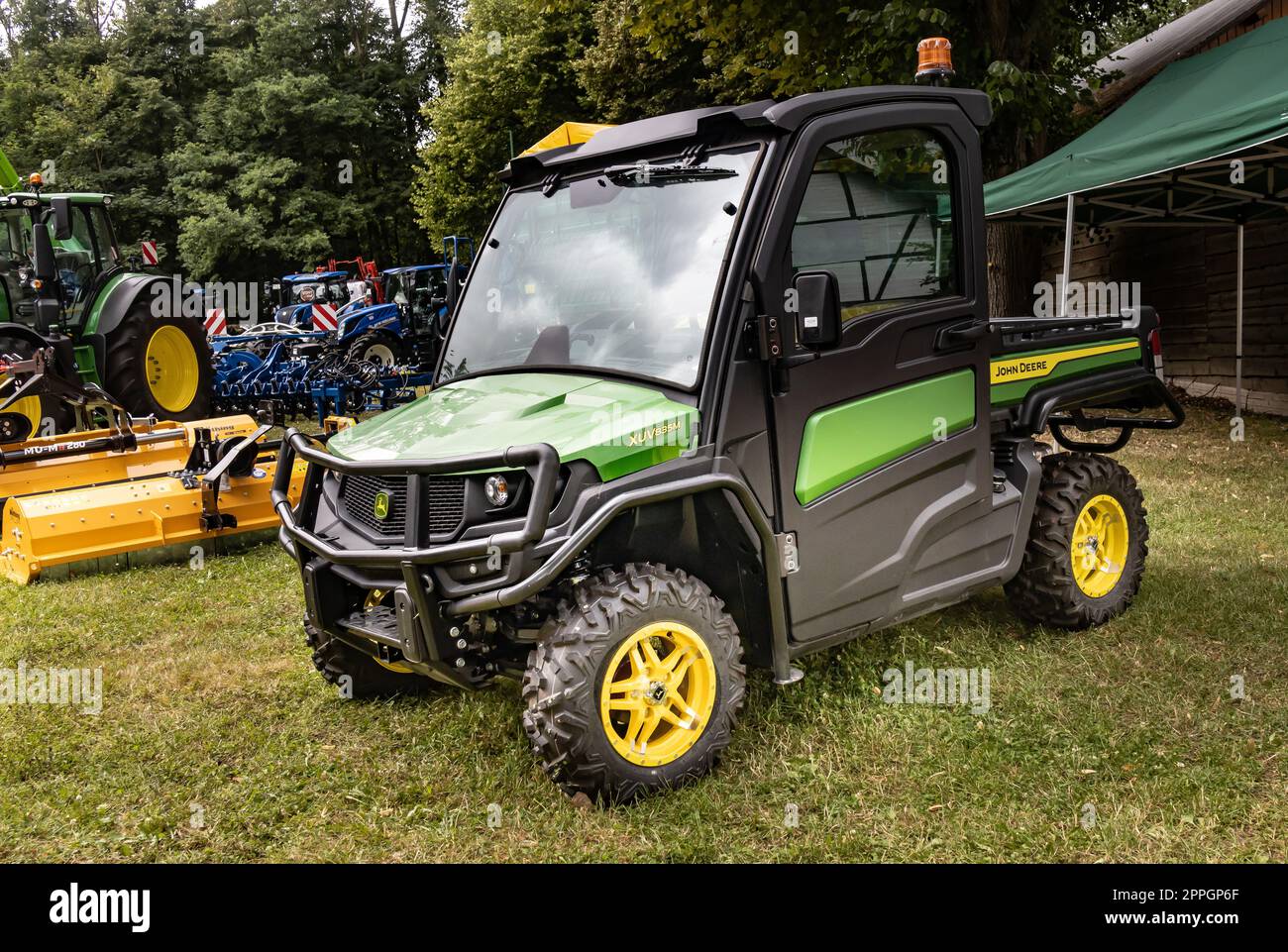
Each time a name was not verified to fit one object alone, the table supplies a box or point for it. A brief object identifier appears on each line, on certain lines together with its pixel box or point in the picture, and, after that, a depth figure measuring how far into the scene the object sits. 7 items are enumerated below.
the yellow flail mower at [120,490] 6.65
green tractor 9.72
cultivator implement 13.64
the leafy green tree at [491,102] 26.34
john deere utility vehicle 3.42
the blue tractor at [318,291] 20.62
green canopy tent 8.11
